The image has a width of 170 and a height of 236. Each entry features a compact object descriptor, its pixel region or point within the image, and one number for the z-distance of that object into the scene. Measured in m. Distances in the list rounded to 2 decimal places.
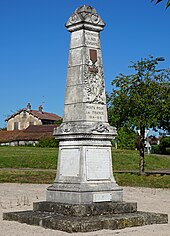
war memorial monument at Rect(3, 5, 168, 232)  10.50
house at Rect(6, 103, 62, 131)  98.88
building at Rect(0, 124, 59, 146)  72.44
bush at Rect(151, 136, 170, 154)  59.50
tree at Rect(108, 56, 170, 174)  25.20
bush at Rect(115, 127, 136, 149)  57.06
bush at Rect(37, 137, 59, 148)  57.20
